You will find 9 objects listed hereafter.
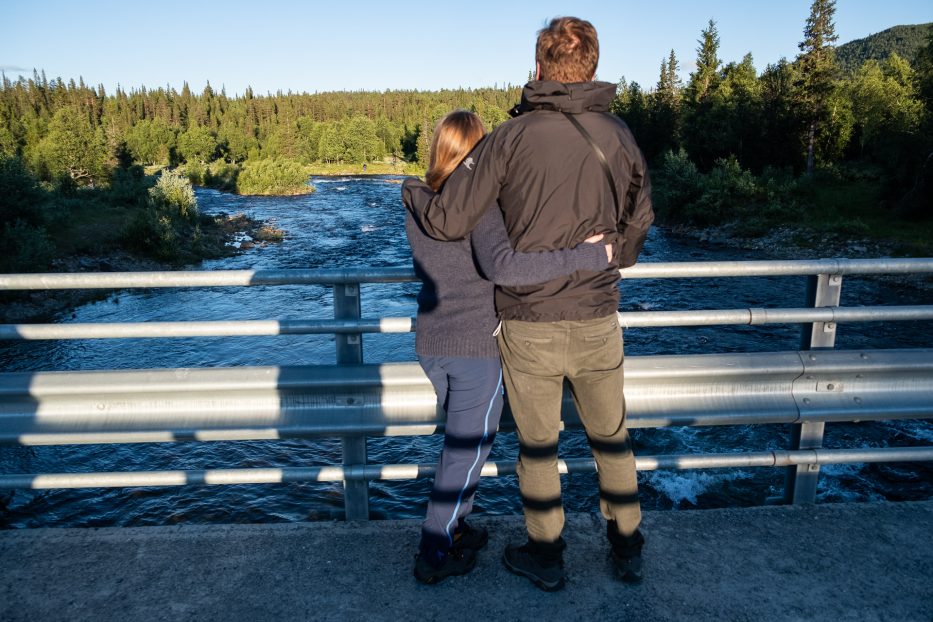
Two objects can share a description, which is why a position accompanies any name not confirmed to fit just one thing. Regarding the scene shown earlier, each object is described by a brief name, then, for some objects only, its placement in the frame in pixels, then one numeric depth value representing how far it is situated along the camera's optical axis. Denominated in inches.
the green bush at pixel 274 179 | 2687.7
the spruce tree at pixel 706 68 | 2569.9
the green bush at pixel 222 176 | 2994.6
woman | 100.7
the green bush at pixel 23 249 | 908.6
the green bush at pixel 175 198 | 1435.8
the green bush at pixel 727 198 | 1480.1
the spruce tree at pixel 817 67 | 1894.7
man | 96.3
